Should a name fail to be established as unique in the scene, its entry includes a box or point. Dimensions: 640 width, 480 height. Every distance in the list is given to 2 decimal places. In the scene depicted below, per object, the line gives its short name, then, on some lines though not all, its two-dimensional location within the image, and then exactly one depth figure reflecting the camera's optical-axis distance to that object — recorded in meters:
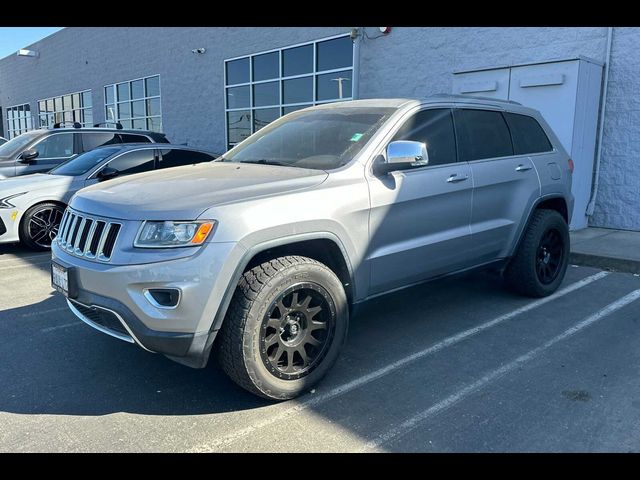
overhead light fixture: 27.68
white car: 7.11
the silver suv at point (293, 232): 2.85
